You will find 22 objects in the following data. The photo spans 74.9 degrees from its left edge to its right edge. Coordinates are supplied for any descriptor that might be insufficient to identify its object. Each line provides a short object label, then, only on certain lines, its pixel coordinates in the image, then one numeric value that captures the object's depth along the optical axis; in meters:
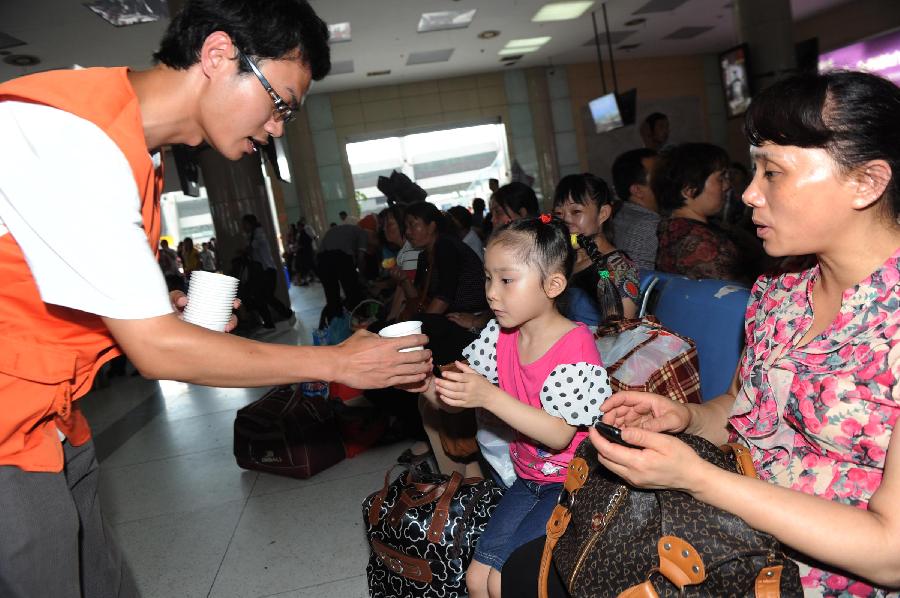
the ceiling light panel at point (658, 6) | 12.11
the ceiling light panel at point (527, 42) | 13.65
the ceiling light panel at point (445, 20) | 10.68
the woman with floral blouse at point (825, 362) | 1.05
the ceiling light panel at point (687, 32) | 14.91
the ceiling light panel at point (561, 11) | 11.30
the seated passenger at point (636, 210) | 3.68
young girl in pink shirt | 1.67
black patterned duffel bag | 2.03
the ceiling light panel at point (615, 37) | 14.20
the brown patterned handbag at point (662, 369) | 1.80
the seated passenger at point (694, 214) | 2.98
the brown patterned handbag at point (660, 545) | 1.04
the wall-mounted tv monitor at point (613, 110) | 13.66
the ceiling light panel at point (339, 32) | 10.30
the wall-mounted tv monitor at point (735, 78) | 8.40
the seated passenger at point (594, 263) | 2.49
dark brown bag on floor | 3.56
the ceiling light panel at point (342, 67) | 12.85
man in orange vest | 1.11
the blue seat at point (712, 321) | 1.93
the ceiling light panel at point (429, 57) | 13.42
